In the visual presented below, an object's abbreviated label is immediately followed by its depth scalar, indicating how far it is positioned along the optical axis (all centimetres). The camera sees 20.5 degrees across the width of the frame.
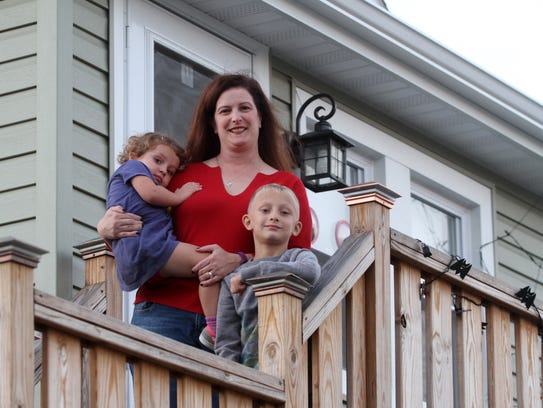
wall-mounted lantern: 907
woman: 577
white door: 877
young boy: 557
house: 813
